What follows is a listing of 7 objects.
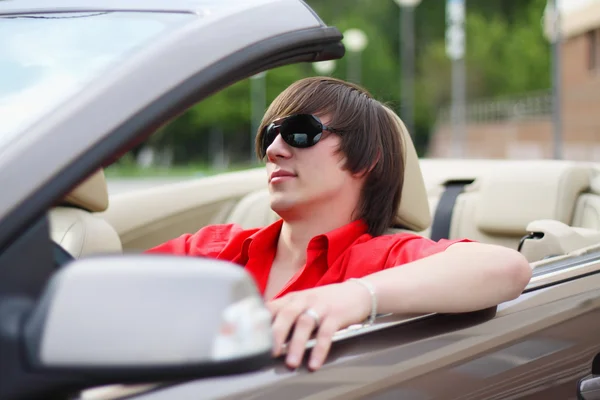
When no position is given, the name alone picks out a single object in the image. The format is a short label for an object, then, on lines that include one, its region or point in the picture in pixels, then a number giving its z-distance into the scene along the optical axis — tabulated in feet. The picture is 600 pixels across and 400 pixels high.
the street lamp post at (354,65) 131.54
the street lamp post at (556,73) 46.68
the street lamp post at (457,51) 68.18
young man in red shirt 5.44
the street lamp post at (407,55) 83.60
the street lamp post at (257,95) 126.62
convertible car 3.26
